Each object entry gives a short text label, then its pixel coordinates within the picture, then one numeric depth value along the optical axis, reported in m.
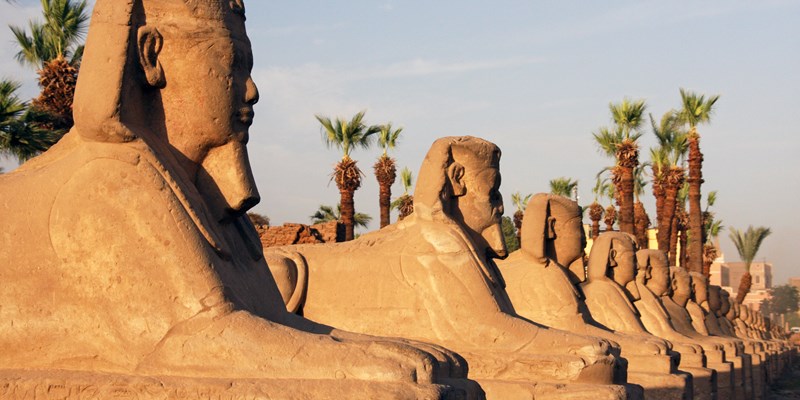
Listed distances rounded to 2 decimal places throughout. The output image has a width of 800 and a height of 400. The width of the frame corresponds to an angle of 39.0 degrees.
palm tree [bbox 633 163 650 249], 35.94
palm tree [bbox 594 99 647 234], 27.53
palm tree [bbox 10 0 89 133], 16.27
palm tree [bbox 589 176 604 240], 40.19
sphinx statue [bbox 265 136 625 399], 7.20
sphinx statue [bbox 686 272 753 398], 16.23
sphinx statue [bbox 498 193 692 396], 9.41
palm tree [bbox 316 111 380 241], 26.02
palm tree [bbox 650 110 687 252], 31.76
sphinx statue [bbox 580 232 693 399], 12.05
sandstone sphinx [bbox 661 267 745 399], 14.29
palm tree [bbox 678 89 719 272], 29.45
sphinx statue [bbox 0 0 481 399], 3.79
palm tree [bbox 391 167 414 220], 30.42
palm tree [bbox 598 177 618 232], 39.97
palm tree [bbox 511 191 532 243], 37.96
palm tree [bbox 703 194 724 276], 43.44
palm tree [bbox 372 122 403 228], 27.55
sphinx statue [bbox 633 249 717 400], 12.30
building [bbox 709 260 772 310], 101.94
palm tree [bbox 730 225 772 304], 55.03
